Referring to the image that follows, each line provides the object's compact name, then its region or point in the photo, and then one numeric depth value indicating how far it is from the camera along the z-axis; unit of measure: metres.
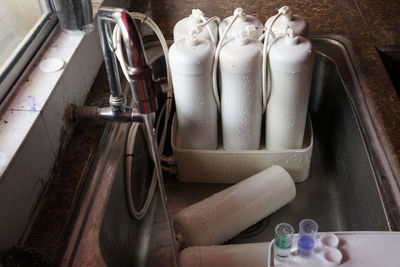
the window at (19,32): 0.88
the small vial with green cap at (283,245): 0.67
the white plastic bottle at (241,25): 0.98
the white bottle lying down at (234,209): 0.91
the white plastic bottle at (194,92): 0.89
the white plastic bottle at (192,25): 0.99
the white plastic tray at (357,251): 0.67
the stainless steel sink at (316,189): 0.80
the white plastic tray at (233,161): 1.04
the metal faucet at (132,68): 0.64
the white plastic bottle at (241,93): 0.89
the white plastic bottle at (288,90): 0.88
